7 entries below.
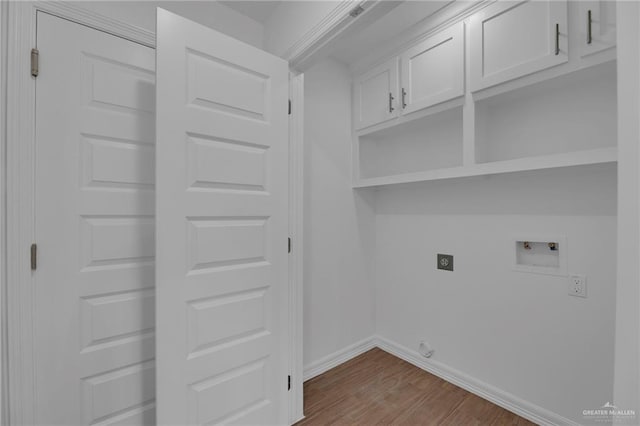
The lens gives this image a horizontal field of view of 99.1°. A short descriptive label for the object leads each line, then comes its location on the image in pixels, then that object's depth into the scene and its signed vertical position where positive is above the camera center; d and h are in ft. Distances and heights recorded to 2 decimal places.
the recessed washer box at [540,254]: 5.32 -0.85
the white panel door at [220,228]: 3.97 -0.25
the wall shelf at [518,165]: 4.32 +0.90
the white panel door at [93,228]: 3.99 -0.24
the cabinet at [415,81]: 5.96 +3.32
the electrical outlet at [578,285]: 5.06 -1.36
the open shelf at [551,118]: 4.80 +1.92
